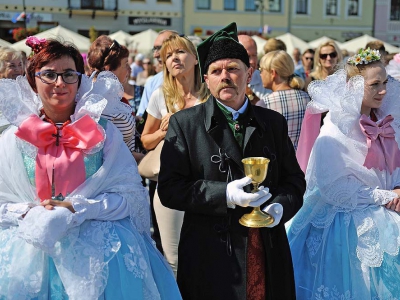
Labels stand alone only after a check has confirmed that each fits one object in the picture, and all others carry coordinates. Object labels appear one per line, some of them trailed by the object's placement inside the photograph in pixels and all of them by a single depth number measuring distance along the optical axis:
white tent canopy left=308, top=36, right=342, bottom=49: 19.26
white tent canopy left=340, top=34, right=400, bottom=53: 17.94
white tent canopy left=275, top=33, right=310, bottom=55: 18.59
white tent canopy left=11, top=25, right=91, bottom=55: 14.01
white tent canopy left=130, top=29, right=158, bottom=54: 19.30
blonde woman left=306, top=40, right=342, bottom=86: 5.72
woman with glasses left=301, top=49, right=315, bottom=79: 8.16
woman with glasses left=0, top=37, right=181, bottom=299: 2.27
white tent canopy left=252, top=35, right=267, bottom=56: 17.46
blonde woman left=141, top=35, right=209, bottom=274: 3.59
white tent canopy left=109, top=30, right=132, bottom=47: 19.26
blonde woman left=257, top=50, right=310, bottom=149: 4.19
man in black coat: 2.47
